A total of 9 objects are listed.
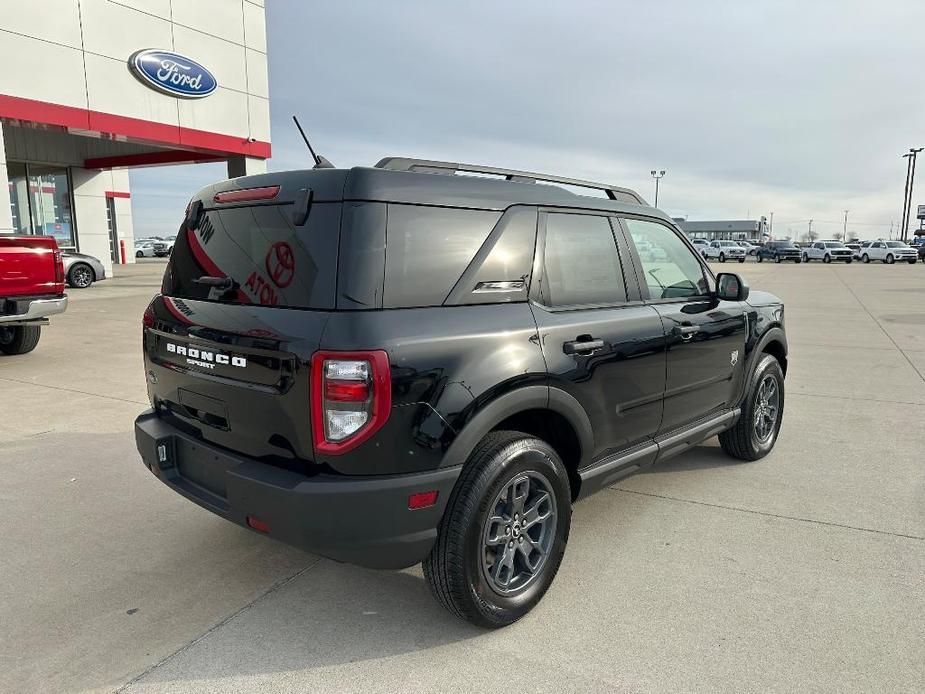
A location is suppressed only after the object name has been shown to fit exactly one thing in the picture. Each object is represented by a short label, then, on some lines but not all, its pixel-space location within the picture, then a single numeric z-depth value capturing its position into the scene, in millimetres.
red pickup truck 7156
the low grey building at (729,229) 116375
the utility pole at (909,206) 63656
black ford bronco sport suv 2312
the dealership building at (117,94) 13805
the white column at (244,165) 19008
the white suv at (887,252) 43062
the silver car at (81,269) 18891
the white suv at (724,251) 47288
